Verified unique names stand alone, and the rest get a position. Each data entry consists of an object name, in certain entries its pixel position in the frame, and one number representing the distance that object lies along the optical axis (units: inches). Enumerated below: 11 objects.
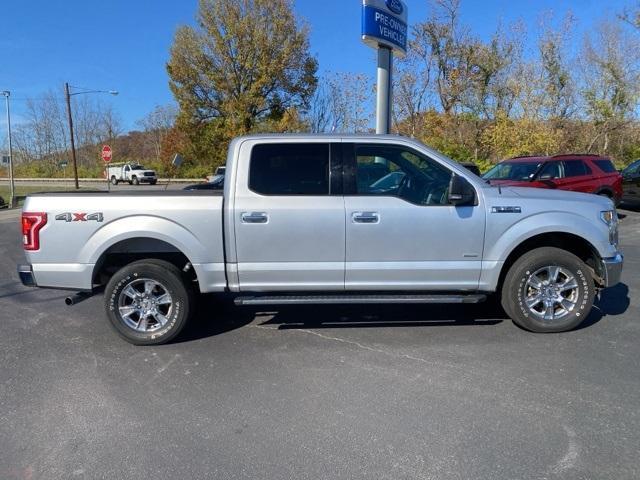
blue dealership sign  430.9
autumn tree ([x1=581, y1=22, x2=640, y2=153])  1083.9
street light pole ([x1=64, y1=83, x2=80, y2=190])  1226.4
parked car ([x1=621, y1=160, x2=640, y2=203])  536.1
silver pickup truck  171.9
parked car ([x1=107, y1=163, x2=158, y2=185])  1658.5
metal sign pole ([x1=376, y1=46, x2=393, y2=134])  464.4
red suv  448.8
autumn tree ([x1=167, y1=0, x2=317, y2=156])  1219.2
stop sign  1010.7
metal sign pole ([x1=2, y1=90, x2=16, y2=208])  997.7
